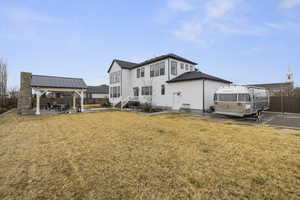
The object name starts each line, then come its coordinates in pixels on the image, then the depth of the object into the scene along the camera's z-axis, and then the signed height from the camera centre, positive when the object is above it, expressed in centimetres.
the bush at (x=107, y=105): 2448 -93
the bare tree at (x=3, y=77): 1917 +352
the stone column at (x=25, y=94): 1461 +69
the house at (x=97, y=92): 4658 +314
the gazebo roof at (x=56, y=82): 1450 +225
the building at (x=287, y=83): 1975 +372
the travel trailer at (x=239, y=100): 1024 +1
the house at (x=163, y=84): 1432 +222
